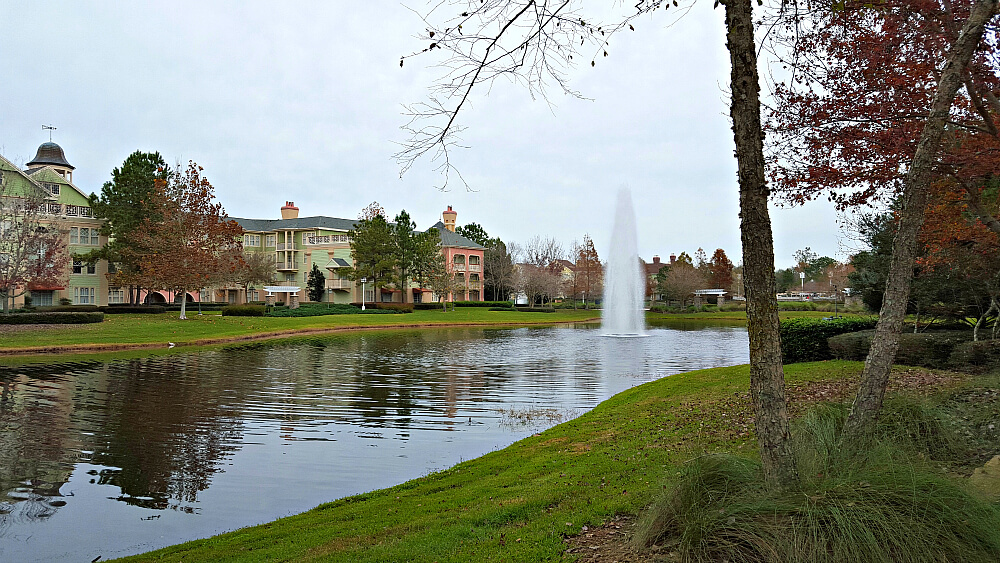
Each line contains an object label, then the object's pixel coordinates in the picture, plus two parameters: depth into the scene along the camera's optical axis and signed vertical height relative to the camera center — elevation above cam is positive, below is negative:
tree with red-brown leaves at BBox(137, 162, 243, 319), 39.69 +4.39
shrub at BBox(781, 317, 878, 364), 17.16 -1.14
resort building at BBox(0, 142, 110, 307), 52.06 +6.36
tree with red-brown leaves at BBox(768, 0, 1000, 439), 7.56 +2.79
